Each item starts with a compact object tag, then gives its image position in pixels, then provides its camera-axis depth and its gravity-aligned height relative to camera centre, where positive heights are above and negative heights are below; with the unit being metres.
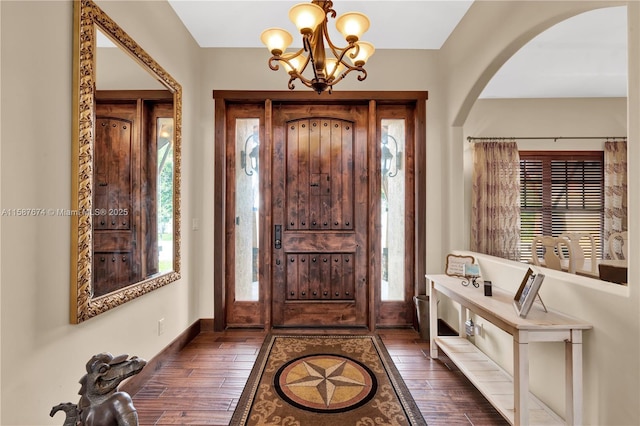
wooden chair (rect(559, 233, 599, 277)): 2.40 -0.40
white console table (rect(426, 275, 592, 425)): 1.46 -0.74
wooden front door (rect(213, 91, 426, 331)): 3.24 +0.07
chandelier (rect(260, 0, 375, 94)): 1.63 +1.08
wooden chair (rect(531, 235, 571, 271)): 2.68 -0.38
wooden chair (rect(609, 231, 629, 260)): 3.66 -0.42
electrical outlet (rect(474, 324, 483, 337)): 2.50 -0.98
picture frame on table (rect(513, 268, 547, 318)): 1.55 -0.42
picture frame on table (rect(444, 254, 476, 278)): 2.67 -0.45
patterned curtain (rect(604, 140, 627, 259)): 4.07 +0.36
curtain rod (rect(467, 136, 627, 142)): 4.12 +1.09
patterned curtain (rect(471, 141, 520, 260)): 3.92 +0.19
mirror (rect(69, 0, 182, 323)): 1.55 +0.30
